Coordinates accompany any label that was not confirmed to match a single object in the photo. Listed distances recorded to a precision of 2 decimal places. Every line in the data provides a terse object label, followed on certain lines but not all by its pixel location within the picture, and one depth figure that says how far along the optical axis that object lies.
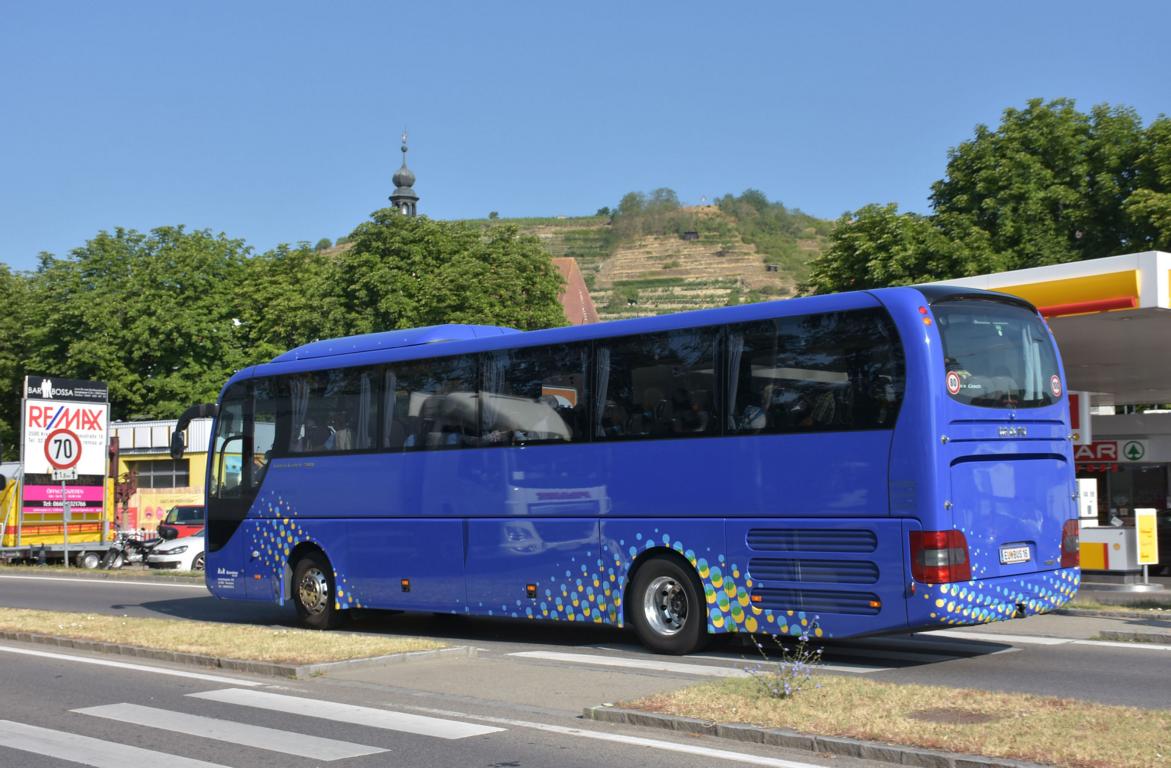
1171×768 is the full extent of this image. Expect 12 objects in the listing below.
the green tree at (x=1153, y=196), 38.00
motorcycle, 37.66
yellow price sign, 19.14
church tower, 98.88
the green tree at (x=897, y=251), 41.34
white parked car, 34.41
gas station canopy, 17.86
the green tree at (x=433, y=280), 57.44
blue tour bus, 11.21
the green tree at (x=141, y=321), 57.38
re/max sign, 34.78
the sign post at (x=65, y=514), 34.25
